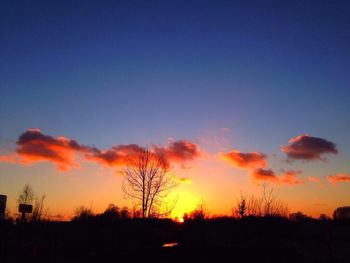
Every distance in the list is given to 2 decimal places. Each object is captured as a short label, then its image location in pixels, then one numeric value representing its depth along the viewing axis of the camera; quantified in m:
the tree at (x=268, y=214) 31.64
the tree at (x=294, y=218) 35.02
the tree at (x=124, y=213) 48.34
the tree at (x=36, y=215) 35.27
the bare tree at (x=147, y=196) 37.25
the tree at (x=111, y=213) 42.68
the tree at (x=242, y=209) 34.59
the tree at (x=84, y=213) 52.84
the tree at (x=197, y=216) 38.69
